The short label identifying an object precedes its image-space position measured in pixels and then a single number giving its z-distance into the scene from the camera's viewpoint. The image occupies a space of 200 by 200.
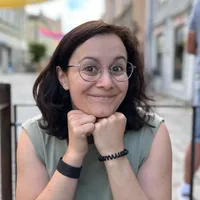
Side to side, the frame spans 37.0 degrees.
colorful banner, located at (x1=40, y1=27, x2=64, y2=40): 19.91
